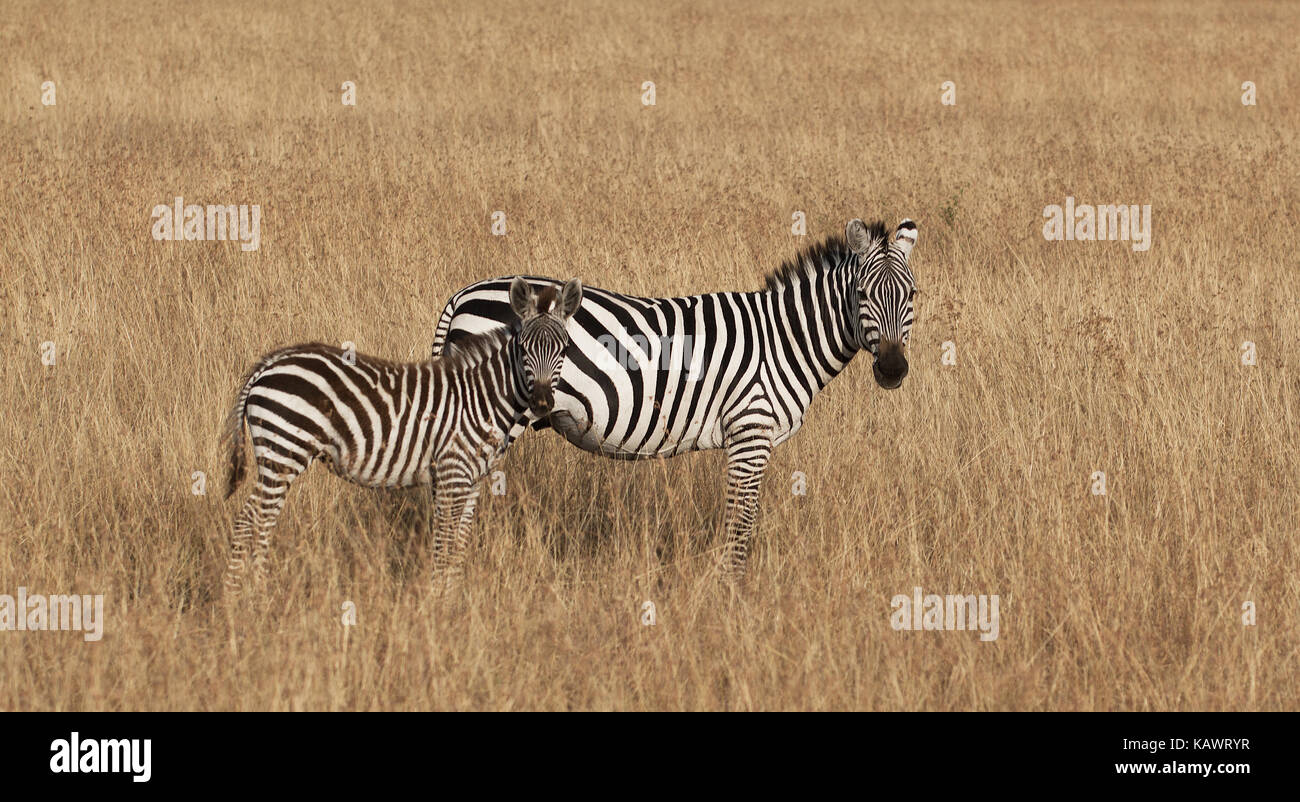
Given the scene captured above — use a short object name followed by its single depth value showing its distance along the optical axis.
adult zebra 10.16
